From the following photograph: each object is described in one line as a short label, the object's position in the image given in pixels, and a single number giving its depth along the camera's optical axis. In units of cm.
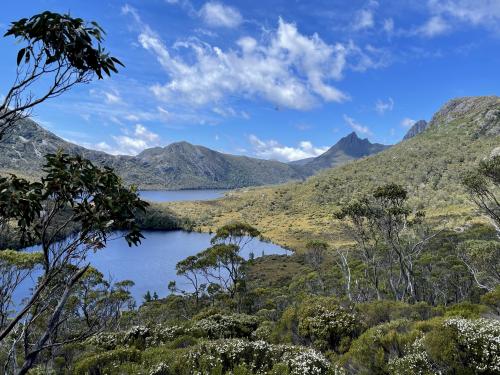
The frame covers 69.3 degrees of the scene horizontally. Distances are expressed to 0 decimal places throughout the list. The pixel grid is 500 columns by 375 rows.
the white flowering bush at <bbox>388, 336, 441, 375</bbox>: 931
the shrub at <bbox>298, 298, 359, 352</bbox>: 1362
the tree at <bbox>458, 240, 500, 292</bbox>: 2728
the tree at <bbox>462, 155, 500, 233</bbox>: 2167
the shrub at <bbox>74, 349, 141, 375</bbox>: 1083
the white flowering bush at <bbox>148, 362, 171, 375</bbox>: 985
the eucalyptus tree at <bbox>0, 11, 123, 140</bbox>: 463
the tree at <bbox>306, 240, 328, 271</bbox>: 4506
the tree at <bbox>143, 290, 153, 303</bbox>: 6801
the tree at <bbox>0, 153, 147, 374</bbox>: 510
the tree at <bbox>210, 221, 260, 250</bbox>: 4059
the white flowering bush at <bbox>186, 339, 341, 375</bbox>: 970
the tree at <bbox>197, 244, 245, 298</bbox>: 3831
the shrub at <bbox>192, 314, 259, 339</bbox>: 1623
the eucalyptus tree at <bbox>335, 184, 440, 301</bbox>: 2861
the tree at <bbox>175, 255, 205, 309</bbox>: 4054
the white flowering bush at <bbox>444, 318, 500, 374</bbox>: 891
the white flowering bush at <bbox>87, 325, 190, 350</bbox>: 1452
